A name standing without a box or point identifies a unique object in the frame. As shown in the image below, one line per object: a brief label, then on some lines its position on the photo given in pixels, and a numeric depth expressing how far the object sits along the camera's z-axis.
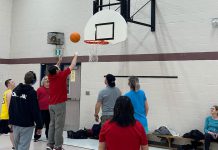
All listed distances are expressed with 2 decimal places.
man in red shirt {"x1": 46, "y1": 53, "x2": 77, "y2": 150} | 6.65
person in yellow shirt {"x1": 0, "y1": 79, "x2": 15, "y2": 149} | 7.07
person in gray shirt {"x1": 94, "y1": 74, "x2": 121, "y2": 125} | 6.51
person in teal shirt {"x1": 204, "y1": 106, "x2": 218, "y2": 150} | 7.13
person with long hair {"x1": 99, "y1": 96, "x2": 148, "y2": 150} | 2.97
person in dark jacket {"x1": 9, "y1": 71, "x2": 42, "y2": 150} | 4.90
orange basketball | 8.37
